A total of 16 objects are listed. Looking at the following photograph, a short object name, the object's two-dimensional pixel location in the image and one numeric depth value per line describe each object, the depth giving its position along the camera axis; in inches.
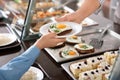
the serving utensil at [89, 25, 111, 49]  61.4
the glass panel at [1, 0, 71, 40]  63.9
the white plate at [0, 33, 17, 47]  61.2
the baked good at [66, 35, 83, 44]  62.1
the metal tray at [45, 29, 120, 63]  55.9
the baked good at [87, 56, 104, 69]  50.8
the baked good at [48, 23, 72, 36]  55.8
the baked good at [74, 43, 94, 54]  57.1
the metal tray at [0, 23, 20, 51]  60.0
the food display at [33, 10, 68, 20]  70.1
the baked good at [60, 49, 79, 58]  55.4
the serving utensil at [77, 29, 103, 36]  68.8
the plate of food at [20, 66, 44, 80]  45.8
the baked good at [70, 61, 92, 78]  48.6
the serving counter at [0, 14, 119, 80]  49.3
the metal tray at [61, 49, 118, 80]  48.8
